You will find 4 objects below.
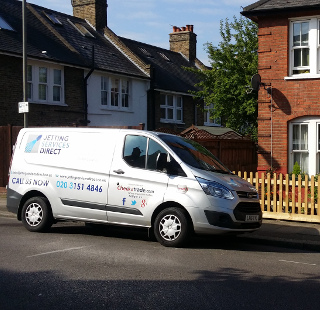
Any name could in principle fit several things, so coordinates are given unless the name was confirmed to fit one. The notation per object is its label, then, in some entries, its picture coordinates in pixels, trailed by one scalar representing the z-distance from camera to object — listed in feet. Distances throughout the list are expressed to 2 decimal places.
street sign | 50.86
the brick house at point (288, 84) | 50.67
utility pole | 52.54
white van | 30.78
